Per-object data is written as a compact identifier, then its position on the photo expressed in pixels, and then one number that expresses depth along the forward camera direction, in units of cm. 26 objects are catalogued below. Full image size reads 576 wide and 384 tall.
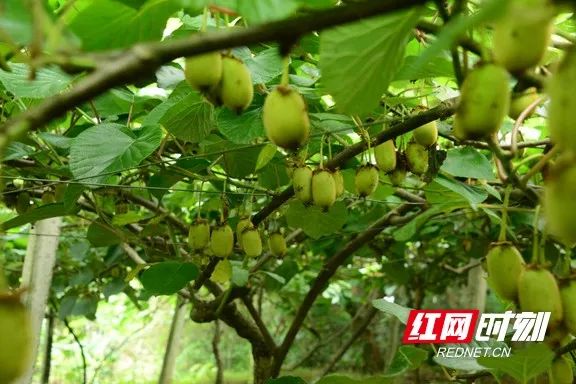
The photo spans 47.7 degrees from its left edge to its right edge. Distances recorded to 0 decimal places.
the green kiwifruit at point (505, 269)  52
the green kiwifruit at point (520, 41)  35
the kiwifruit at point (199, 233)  110
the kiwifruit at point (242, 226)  111
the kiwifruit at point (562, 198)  36
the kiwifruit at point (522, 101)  66
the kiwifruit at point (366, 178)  90
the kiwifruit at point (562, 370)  68
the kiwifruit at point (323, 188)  81
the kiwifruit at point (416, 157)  91
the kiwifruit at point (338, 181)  86
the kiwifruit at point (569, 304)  48
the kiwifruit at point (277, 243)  121
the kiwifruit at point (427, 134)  86
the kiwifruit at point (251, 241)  109
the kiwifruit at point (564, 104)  34
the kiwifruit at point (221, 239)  108
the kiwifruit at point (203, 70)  46
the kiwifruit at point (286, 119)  48
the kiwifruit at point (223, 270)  136
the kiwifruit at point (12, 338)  32
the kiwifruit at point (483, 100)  40
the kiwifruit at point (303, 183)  85
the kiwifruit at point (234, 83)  49
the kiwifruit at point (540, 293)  47
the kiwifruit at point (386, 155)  89
